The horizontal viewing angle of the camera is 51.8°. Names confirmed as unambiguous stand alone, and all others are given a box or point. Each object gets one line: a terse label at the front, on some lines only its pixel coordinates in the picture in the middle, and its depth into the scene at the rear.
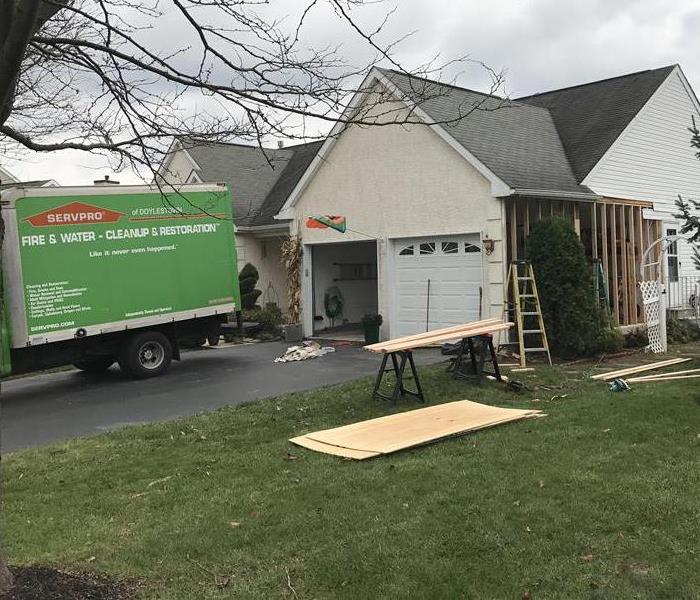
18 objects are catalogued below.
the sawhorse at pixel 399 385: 9.02
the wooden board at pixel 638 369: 10.32
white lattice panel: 13.34
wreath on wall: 18.66
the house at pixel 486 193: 14.11
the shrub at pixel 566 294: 12.46
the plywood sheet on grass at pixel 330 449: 6.42
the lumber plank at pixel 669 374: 10.12
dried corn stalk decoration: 17.91
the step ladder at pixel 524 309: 12.11
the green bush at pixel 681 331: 15.15
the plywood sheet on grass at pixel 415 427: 6.82
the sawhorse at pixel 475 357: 10.21
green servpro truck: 11.20
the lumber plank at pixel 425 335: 9.02
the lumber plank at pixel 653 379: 9.82
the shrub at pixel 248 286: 19.86
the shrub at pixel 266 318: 19.08
